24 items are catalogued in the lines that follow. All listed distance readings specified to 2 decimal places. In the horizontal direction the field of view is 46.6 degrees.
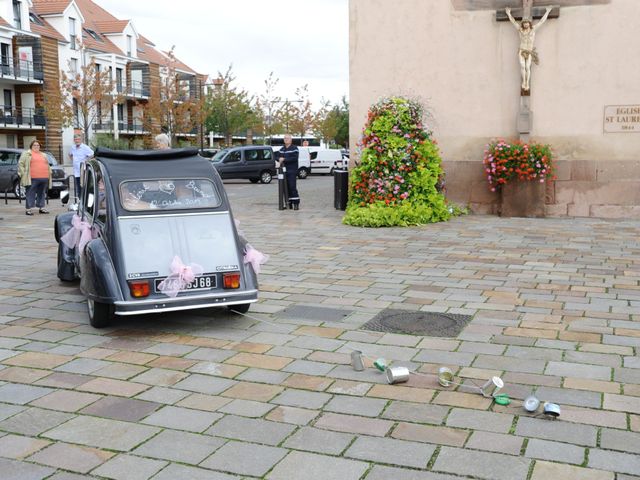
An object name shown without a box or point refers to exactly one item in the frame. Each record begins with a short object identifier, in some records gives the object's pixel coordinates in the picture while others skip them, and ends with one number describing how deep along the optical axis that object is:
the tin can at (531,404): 4.34
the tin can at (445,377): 4.89
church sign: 14.85
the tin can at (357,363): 5.26
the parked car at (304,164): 38.28
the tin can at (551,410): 4.25
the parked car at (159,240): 6.31
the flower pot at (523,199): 15.20
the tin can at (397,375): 4.92
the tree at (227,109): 58.50
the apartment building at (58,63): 51.88
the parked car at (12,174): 22.67
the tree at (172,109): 52.79
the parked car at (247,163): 32.34
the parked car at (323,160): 42.34
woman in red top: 17.03
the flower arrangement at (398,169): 14.55
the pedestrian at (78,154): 16.17
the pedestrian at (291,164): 17.39
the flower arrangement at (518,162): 14.83
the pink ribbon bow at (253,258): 6.84
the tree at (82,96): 49.56
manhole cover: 6.38
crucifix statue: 15.01
